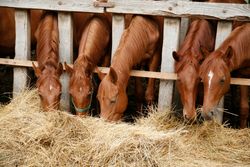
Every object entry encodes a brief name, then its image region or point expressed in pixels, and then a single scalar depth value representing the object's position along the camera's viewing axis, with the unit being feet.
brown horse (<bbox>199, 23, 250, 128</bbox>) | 16.47
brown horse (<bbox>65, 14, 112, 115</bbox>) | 17.60
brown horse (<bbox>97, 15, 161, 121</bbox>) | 16.90
